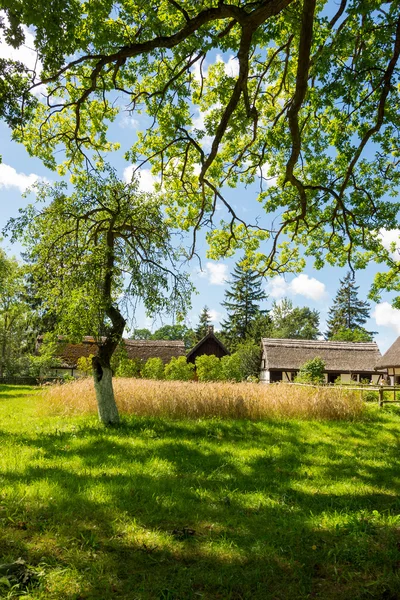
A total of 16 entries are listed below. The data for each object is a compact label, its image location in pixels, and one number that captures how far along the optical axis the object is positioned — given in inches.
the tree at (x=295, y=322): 2787.9
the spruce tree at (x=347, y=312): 2674.7
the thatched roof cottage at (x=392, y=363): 1252.0
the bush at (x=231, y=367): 1112.2
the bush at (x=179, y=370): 995.3
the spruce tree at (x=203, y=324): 2310.4
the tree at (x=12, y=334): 1418.6
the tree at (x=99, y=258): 364.5
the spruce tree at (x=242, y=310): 2208.4
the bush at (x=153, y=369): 1045.8
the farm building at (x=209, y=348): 1408.7
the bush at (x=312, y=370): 1092.2
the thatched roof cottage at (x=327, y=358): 1400.1
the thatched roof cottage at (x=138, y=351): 1347.2
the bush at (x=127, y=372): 941.1
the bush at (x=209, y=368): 1021.2
